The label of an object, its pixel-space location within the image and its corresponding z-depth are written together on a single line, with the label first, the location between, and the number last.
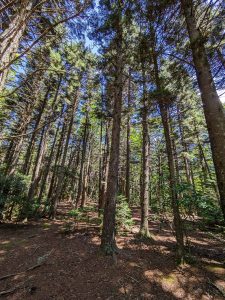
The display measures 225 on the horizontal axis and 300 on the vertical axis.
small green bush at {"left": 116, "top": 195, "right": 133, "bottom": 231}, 7.14
